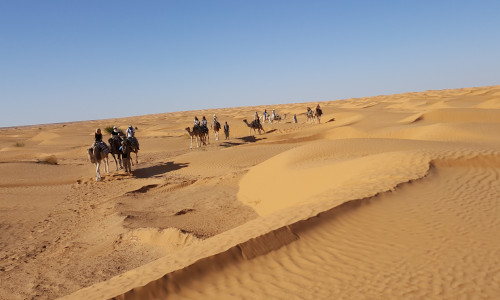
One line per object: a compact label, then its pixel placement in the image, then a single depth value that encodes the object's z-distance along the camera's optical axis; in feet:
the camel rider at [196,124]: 84.12
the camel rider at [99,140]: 52.89
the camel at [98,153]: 52.44
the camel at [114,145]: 55.88
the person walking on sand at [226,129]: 98.29
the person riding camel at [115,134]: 56.59
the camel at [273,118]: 138.97
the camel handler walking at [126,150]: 54.90
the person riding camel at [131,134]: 57.04
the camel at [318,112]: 115.35
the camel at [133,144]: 56.08
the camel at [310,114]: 124.43
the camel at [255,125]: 106.22
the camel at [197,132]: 84.33
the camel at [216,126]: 95.20
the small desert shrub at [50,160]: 74.35
